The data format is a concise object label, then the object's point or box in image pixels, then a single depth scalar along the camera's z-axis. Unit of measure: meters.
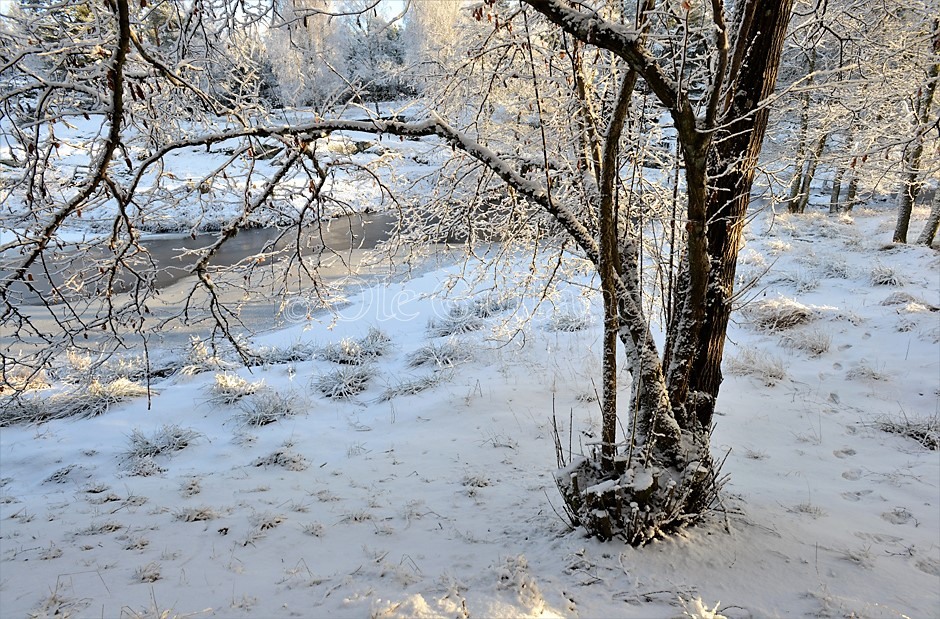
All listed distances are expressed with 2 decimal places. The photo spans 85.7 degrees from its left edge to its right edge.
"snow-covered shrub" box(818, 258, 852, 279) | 9.88
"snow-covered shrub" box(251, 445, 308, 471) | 4.96
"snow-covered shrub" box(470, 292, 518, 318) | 9.37
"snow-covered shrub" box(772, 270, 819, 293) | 9.29
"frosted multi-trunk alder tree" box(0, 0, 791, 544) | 2.35
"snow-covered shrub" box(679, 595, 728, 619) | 2.17
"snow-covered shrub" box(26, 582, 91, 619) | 2.64
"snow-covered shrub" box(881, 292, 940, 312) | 7.19
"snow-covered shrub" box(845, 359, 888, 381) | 5.75
